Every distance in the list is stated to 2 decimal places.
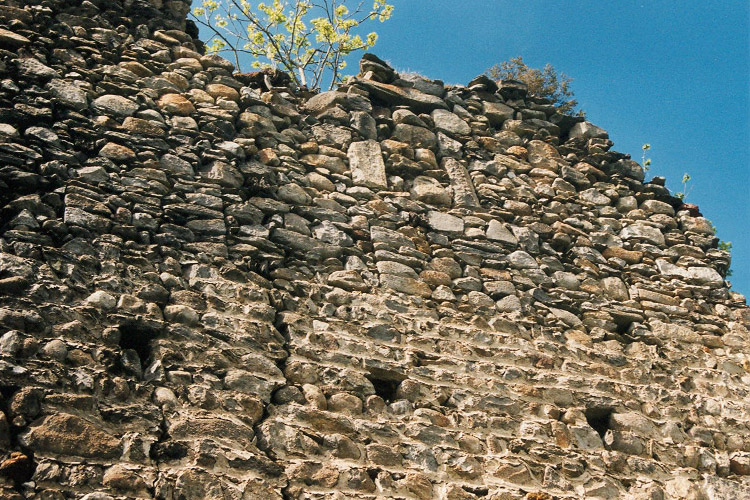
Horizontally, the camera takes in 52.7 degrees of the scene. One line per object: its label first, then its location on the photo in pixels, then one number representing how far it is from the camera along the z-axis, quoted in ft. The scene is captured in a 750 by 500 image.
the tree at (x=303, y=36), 33.40
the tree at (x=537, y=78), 34.06
